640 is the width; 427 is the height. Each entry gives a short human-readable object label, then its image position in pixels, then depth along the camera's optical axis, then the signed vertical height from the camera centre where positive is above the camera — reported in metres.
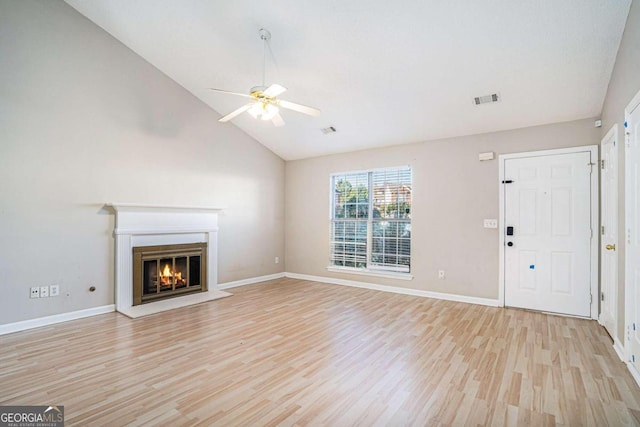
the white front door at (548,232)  4.02 -0.19
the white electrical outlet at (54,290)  3.74 -0.93
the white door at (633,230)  2.46 -0.09
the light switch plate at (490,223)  4.59 -0.08
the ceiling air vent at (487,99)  3.91 +1.52
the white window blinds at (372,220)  5.55 -0.07
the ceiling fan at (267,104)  3.07 +1.16
